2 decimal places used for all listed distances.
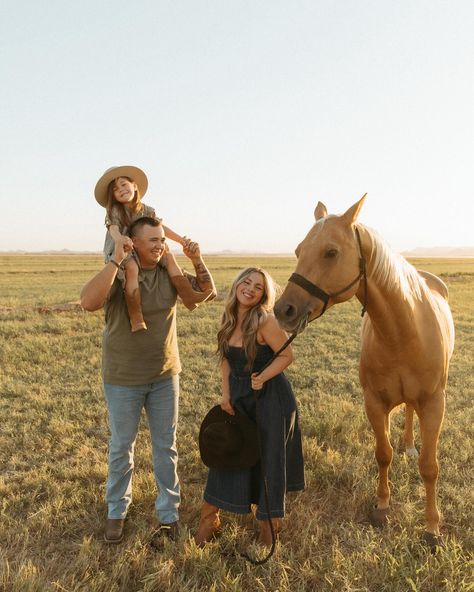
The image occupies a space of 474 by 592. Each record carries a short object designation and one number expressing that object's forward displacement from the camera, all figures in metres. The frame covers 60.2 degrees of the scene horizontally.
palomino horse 2.47
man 2.91
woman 2.90
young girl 2.83
